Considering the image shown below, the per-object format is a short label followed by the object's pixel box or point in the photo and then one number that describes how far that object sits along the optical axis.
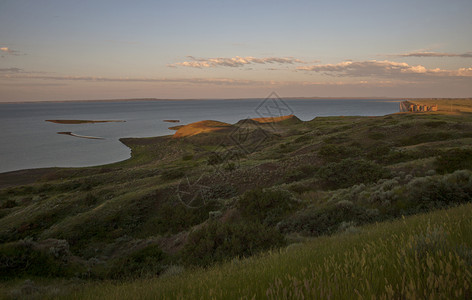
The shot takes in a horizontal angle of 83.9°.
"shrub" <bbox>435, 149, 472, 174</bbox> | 14.27
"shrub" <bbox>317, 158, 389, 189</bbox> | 15.42
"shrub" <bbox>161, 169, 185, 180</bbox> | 25.95
